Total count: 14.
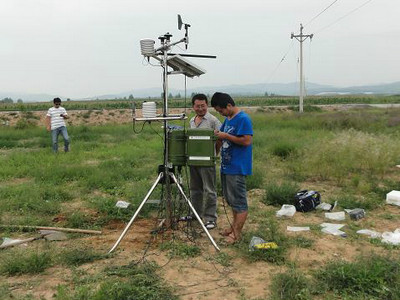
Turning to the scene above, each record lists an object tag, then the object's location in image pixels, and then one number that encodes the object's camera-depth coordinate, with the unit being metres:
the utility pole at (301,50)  27.08
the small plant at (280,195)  6.04
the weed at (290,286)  3.15
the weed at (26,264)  3.79
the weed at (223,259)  3.92
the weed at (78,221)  5.21
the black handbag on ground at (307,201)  5.69
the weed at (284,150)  9.83
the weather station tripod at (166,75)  4.10
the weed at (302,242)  4.32
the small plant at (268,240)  3.97
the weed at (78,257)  3.99
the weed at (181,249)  4.14
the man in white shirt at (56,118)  9.76
